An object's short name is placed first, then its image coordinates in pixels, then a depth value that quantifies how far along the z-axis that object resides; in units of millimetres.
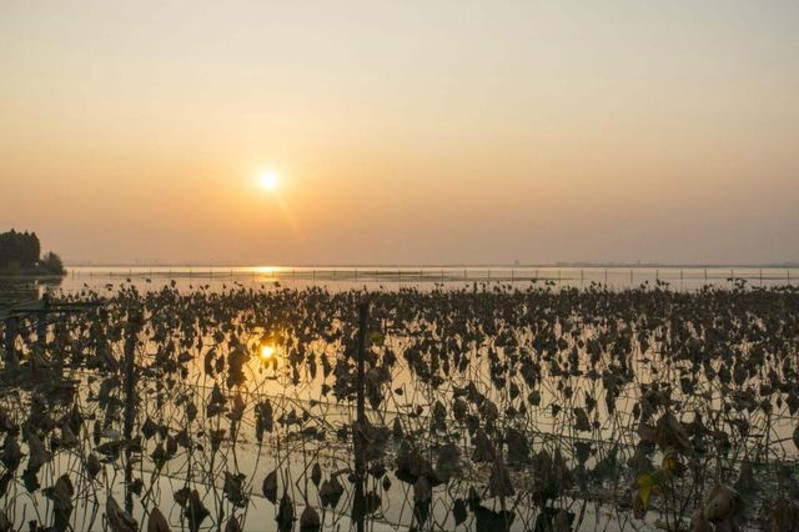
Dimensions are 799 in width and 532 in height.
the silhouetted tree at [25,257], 120625
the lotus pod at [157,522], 4817
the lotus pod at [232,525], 5750
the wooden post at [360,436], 6899
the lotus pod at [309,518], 6344
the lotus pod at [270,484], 6789
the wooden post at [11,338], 12555
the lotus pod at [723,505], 3568
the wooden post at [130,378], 9230
